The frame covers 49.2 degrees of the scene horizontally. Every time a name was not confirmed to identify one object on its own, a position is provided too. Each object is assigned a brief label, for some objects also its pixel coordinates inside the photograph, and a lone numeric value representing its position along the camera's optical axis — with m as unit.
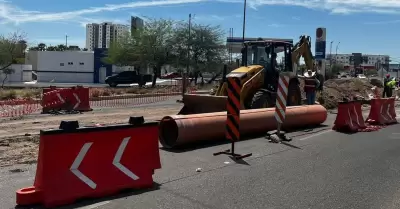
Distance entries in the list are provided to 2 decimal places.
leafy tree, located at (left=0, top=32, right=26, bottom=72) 53.78
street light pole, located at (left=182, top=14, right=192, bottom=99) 46.00
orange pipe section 10.31
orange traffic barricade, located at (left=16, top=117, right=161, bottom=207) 5.71
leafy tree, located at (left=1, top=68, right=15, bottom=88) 56.49
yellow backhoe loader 15.16
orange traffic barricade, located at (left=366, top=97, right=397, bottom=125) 16.58
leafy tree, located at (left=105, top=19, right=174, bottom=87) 47.19
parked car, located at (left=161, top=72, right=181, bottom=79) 67.06
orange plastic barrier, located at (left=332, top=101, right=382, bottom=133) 14.14
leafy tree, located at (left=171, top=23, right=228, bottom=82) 46.81
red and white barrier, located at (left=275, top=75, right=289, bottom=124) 12.23
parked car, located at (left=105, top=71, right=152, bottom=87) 47.88
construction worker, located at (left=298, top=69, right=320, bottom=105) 20.20
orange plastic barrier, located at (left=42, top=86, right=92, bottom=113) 18.44
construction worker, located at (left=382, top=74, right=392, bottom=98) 29.16
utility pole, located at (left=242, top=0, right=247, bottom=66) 38.15
